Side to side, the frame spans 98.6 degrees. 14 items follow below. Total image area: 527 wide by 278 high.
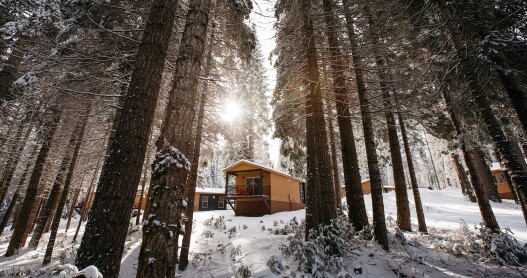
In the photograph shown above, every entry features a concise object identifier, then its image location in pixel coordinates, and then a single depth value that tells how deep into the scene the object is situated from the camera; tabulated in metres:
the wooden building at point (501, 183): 23.69
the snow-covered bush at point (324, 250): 4.70
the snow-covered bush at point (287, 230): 9.36
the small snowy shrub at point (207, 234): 11.15
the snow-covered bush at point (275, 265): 5.29
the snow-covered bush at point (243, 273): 5.19
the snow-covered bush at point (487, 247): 5.10
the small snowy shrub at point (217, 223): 13.63
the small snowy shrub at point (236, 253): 7.14
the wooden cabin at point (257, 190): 19.33
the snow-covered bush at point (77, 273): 1.56
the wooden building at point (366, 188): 36.46
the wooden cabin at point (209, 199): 34.66
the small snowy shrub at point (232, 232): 10.62
